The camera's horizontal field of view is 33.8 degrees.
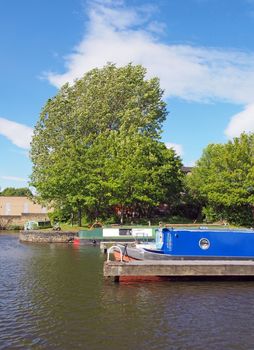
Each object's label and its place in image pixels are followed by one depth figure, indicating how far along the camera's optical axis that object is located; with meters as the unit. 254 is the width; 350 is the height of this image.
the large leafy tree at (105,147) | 53.44
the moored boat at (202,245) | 24.78
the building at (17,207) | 91.56
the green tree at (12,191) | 146.88
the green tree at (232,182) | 54.41
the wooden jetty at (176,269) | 21.98
